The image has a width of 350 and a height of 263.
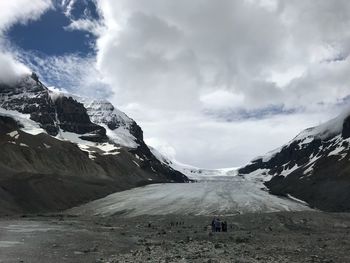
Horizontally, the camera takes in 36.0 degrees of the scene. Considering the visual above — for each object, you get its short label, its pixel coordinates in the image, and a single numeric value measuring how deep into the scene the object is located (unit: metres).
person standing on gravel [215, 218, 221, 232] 56.66
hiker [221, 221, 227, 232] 57.44
